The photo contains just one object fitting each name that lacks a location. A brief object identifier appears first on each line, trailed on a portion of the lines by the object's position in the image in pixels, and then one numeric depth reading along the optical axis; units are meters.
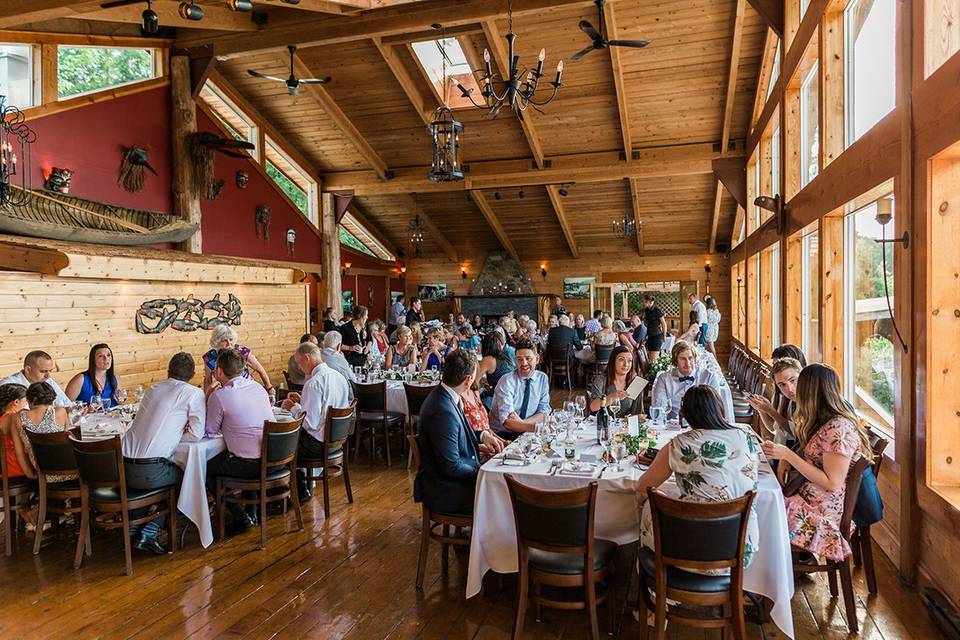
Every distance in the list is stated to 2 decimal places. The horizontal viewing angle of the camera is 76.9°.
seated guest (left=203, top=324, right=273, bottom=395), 5.03
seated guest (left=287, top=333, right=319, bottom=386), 6.44
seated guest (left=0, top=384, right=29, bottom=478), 3.84
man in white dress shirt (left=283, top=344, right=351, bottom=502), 4.61
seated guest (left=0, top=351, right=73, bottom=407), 4.31
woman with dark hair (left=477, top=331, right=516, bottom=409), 5.12
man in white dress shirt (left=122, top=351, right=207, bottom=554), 3.73
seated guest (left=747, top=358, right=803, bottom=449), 3.62
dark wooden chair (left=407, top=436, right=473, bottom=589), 3.26
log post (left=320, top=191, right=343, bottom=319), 13.65
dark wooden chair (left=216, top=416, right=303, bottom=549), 3.92
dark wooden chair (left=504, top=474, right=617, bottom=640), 2.57
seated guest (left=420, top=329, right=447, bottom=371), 7.43
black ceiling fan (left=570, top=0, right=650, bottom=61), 5.45
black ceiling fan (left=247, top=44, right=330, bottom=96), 7.00
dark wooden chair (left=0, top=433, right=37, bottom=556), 3.86
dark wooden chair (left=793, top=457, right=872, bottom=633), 2.86
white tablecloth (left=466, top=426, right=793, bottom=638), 2.68
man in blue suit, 3.21
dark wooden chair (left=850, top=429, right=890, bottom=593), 3.17
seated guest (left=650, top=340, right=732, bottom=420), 4.52
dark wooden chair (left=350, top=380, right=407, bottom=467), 5.89
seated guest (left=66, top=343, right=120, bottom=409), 4.96
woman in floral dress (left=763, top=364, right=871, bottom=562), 2.81
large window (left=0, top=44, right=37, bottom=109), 7.18
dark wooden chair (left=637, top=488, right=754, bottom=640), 2.38
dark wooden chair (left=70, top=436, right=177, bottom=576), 3.54
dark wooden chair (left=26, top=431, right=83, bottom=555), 3.71
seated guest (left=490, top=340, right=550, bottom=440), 4.44
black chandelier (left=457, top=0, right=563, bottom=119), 5.29
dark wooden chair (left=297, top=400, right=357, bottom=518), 4.46
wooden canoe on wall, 6.68
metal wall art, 8.09
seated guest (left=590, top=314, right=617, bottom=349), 9.60
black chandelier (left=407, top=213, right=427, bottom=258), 13.87
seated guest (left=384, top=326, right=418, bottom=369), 7.61
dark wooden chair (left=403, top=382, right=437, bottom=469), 5.75
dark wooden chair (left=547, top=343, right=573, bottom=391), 10.41
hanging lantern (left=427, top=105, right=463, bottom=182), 5.60
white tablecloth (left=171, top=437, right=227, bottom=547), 3.88
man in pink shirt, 3.97
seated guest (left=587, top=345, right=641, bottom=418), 4.51
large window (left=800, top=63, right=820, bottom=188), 6.30
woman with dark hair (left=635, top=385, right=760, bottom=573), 2.43
